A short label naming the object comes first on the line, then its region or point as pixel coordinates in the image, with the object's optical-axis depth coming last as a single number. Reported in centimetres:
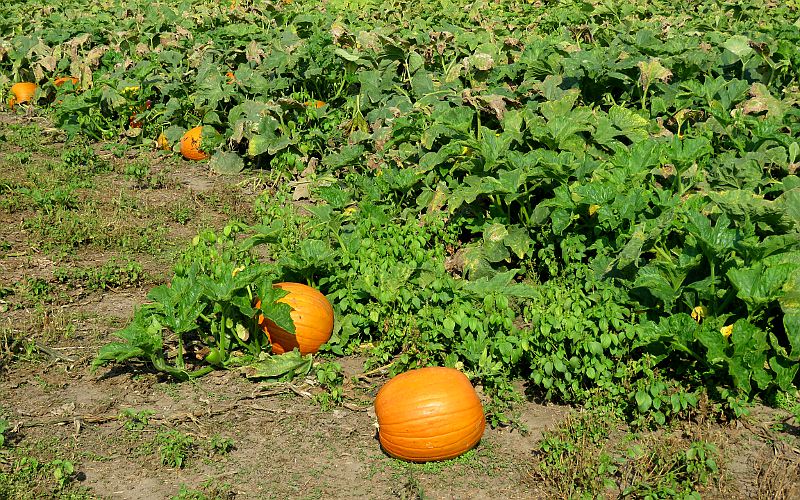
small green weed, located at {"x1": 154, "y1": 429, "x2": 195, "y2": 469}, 410
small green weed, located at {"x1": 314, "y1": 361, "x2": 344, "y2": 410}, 461
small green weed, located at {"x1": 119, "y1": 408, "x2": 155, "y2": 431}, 438
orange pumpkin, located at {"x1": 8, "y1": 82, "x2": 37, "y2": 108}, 1077
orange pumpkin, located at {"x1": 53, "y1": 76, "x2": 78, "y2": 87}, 1066
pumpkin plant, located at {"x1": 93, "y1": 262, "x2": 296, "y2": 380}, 457
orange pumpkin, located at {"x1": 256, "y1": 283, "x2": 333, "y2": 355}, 496
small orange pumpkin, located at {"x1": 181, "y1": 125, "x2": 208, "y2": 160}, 866
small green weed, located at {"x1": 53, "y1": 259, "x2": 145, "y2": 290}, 600
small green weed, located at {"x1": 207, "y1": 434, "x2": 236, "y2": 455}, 421
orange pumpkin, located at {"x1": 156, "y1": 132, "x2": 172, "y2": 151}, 906
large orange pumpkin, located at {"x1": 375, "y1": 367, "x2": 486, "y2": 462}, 412
